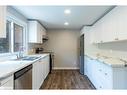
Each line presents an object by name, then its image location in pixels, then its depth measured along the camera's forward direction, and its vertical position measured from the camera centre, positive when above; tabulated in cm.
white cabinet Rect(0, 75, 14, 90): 89 -46
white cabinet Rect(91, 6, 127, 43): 142 +47
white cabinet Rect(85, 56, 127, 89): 136 -59
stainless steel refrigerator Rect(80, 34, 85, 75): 340 -41
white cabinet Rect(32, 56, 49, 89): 180 -73
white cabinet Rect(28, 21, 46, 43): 263 +53
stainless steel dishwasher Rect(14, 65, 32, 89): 117 -55
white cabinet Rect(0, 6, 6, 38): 115 +38
